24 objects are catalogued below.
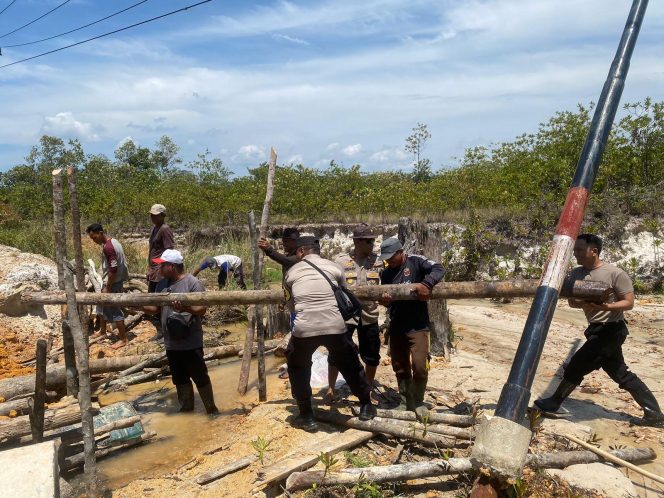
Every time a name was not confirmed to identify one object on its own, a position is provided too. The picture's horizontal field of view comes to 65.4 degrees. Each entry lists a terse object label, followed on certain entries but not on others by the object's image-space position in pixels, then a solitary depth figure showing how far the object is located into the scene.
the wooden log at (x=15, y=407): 5.28
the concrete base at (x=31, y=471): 3.29
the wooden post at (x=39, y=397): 4.57
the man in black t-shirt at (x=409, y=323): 5.04
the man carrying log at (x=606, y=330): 4.90
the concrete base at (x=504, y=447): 3.07
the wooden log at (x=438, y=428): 4.55
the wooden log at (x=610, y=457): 3.83
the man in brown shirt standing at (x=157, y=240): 7.96
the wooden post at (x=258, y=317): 6.17
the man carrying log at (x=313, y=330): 4.71
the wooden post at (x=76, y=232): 5.92
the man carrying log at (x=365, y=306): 5.64
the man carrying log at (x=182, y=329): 5.61
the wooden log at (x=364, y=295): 4.77
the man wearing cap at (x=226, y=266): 10.59
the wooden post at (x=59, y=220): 4.67
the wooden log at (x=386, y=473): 3.92
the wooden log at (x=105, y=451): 4.68
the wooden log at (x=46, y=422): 4.68
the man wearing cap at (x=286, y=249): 5.79
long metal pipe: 3.14
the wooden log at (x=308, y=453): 4.05
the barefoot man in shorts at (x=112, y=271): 7.95
